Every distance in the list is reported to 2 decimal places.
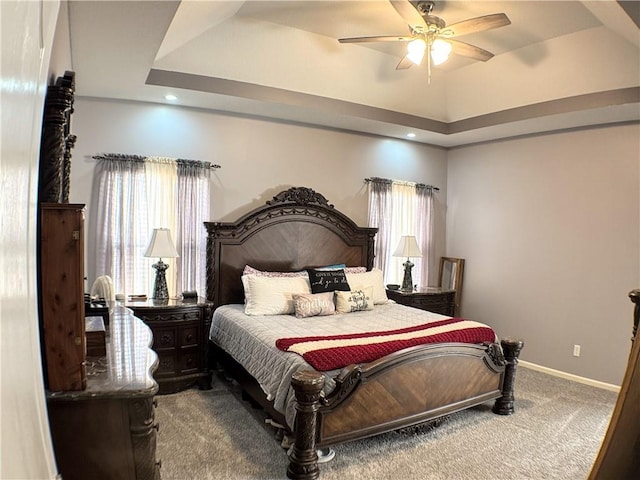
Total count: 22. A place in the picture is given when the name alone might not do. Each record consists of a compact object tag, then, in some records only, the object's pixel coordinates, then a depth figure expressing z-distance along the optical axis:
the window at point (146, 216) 4.17
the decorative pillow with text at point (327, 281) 4.48
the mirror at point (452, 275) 5.91
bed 2.79
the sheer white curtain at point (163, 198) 4.36
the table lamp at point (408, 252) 5.46
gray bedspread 2.90
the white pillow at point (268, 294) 4.09
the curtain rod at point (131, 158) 4.15
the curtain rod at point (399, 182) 5.54
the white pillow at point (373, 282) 4.69
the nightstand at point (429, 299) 5.30
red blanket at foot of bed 2.90
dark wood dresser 1.65
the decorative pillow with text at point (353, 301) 4.35
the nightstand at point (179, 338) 3.91
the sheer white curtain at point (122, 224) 4.16
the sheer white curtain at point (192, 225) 4.47
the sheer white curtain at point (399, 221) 5.61
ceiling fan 3.01
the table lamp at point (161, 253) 4.07
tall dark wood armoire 1.63
